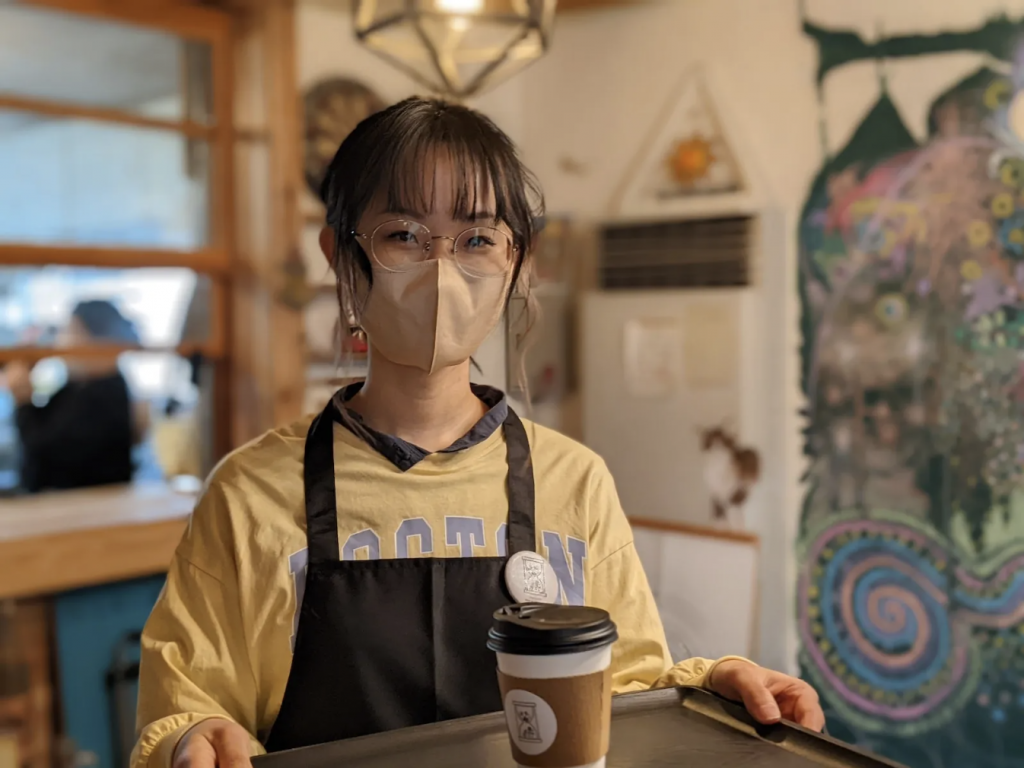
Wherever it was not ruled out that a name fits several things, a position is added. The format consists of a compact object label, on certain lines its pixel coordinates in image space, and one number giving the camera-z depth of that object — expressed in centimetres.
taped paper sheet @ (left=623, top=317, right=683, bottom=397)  317
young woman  103
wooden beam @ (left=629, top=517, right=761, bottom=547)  282
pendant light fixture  188
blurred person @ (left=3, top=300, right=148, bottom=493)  303
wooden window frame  292
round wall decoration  324
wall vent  305
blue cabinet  255
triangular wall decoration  312
